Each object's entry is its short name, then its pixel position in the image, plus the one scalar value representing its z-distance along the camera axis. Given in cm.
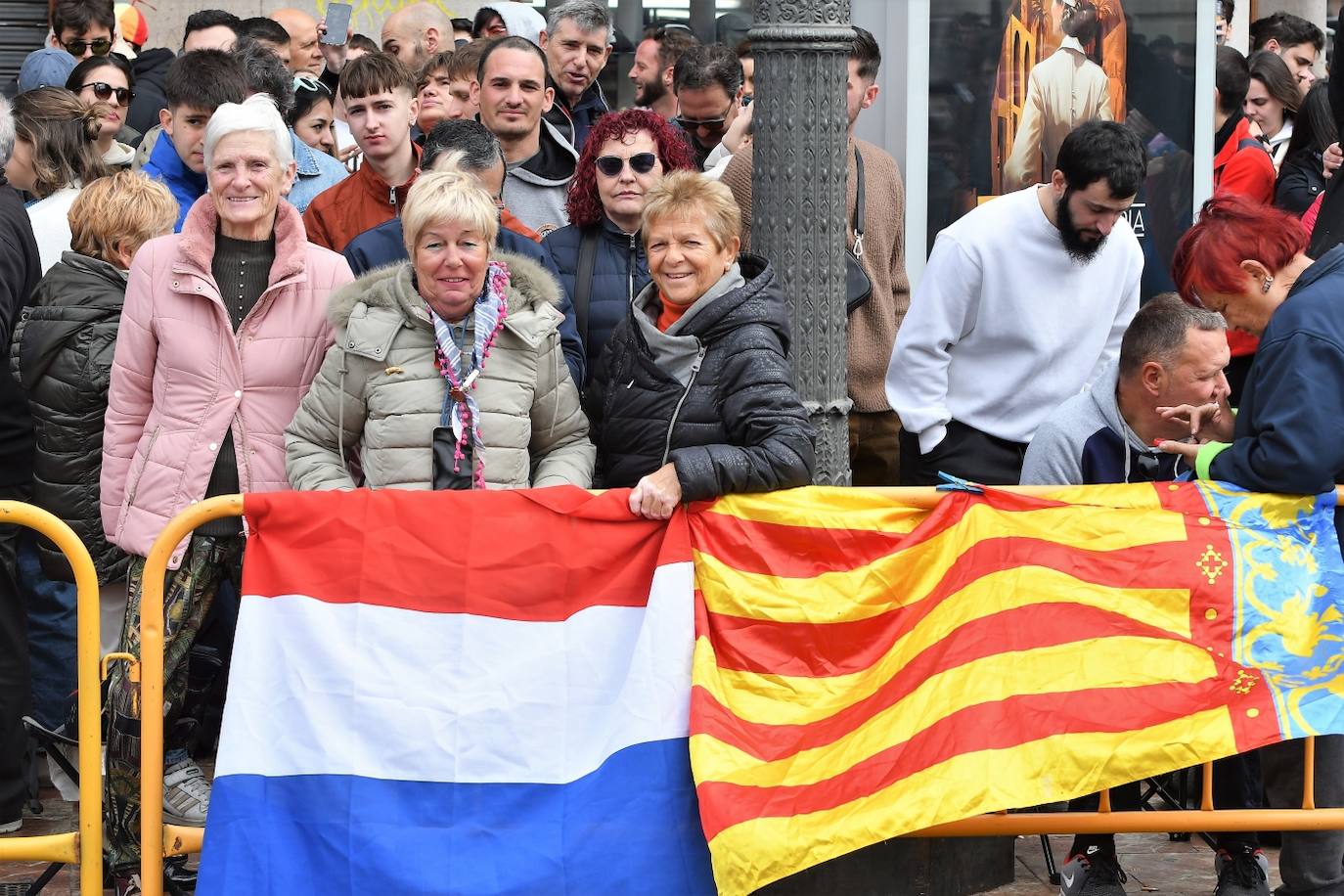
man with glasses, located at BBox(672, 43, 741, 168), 822
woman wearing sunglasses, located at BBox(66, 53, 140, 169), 831
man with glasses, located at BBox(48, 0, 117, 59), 974
